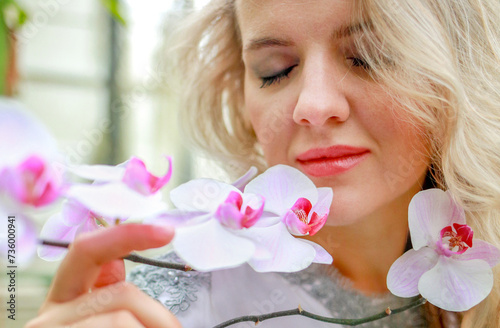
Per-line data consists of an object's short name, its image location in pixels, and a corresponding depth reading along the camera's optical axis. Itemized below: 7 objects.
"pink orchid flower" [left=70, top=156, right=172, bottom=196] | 0.30
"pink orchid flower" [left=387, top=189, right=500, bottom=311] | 0.45
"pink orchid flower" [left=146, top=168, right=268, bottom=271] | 0.29
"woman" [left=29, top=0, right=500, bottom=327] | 0.53
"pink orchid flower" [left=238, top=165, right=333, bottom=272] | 0.36
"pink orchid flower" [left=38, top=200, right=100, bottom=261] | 0.37
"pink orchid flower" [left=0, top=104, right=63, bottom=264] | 0.26
